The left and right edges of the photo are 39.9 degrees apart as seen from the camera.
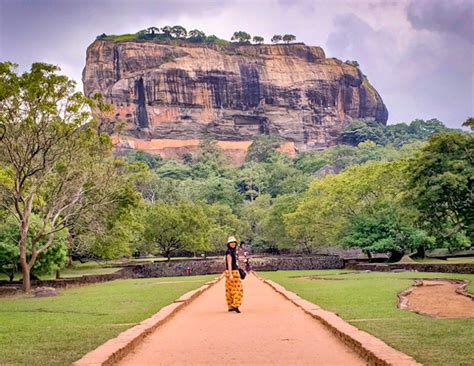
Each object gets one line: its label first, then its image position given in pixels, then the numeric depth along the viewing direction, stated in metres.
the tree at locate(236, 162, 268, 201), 123.61
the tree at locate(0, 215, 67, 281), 31.16
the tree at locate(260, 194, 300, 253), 71.28
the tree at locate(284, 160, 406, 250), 46.25
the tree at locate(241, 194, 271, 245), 85.12
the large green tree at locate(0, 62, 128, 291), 26.45
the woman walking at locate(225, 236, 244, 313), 14.65
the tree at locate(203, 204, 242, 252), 72.93
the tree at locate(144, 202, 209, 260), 60.56
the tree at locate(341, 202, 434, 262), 43.56
